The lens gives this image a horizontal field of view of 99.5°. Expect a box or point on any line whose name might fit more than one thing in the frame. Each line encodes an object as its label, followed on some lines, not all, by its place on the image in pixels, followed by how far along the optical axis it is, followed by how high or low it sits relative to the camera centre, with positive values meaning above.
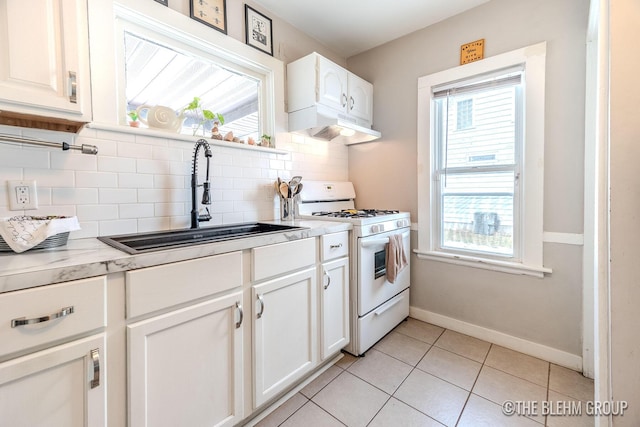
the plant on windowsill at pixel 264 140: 2.08 +0.52
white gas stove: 1.85 -0.41
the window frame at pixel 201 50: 1.46 +1.04
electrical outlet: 1.14 +0.06
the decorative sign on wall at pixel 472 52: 2.03 +1.18
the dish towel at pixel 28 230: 0.93 -0.07
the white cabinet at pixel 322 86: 2.09 +1.00
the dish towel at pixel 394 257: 2.01 -0.38
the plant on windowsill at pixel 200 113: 1.73 +0.63
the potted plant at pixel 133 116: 1.53 +0.53
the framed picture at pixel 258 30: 1.95 +1.33
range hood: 2.10 +0.67
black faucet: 1.56 +0.11
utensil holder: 2.15 -0.01
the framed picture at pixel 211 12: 1.68 +1.26
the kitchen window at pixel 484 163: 1.85 +0.33
